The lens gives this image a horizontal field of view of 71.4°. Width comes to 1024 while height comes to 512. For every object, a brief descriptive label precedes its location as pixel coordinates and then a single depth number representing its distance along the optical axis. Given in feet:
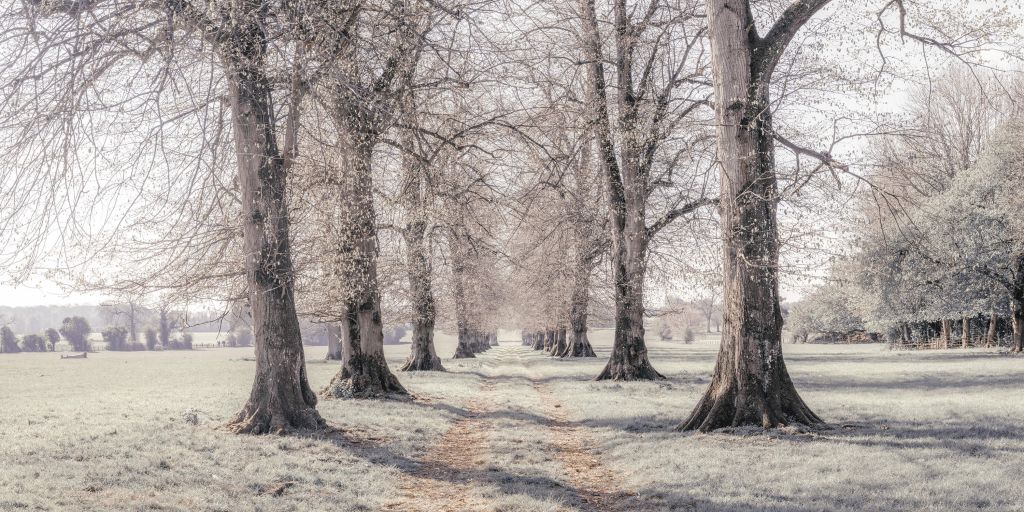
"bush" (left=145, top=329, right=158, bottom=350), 318.86
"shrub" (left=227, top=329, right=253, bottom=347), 351.83
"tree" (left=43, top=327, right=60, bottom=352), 312.50
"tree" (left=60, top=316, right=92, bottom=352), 311.47
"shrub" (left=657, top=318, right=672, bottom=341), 363.09
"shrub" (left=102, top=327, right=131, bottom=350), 312.50
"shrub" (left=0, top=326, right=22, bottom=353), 287.48
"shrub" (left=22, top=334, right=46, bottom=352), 303.27
